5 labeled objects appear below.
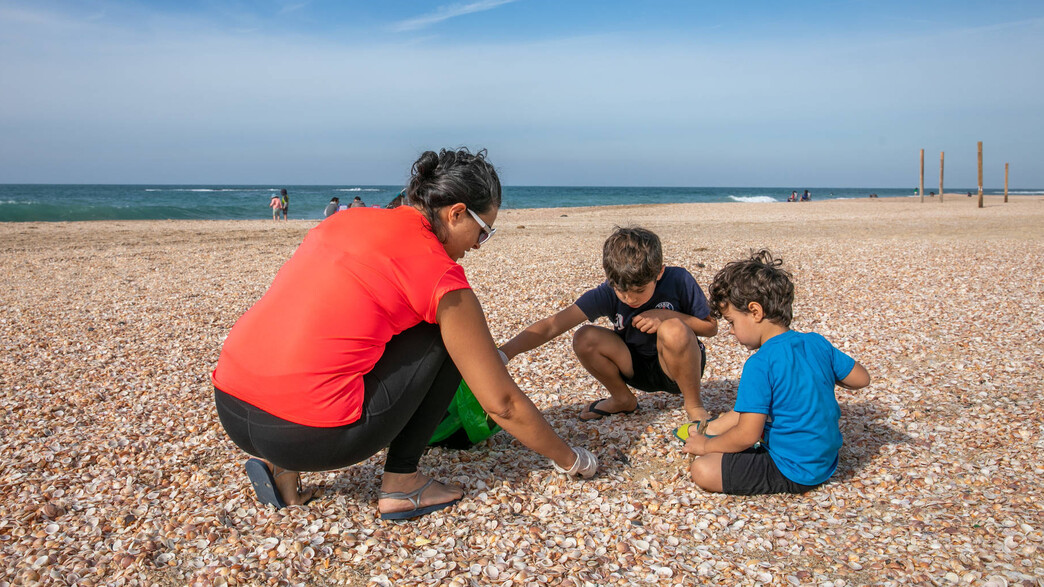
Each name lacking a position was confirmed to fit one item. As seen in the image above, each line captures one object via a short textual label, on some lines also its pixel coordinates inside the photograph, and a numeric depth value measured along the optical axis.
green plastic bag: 3.40
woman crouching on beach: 2.35
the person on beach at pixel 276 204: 26.42
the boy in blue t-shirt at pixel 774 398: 2.82
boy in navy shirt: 3.50
